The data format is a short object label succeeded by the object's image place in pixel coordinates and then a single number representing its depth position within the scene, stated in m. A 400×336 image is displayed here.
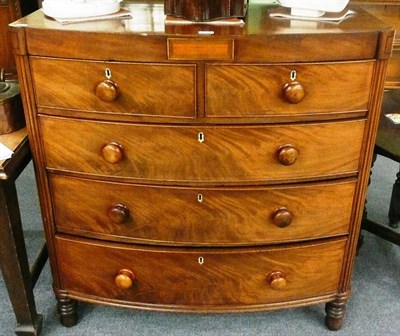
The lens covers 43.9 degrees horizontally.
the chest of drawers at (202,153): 1.23
